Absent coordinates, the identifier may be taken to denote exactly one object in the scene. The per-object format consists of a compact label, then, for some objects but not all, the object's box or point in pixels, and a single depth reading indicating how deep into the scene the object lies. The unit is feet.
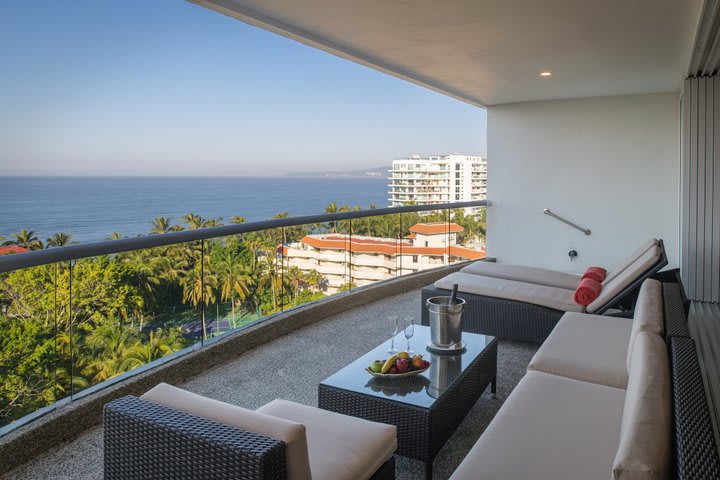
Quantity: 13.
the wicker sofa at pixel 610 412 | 4.11
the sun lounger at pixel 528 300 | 12.75
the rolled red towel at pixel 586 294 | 13.46
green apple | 8.89
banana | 8.85
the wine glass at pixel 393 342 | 10.00
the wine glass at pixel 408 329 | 9.99
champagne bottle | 10.31
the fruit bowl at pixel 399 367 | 8.82
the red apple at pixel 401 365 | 8.86
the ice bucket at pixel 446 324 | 10.13
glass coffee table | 7.72
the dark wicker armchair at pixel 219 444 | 4.50
